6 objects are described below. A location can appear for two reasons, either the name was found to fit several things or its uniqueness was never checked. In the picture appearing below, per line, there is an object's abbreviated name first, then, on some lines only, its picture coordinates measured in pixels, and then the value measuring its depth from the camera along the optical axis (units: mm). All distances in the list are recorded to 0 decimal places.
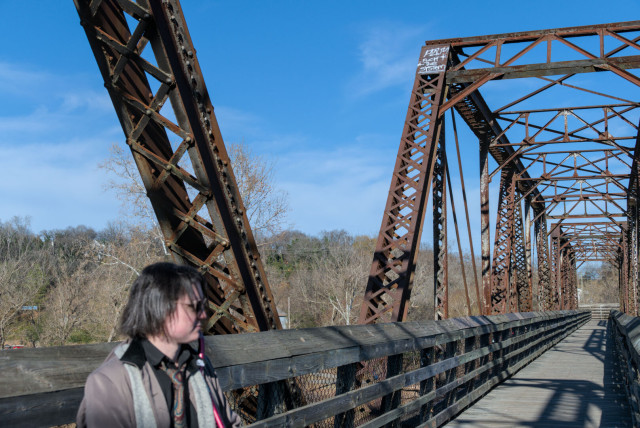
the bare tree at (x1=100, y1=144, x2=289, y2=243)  27875
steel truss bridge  3756
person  1905
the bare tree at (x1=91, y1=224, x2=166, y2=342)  27828
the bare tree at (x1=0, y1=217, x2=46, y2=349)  24047
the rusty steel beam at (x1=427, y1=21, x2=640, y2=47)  10898
